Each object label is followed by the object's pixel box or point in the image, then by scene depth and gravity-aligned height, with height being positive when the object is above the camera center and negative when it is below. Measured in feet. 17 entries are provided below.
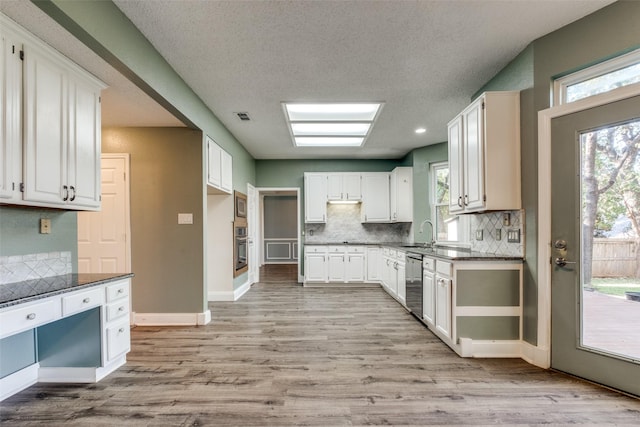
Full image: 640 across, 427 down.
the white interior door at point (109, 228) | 11.58 -0.61
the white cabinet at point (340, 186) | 19.66 +1.80
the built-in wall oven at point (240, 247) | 15.74 -1.98
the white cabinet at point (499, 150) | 8.47 +1.83
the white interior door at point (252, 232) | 18.75 -1.30
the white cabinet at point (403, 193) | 18.24 +1.22
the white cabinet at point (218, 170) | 12.20 +2.00
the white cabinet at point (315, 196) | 19.61 +1.12
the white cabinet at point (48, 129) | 5.65 +1.90
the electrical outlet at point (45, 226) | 7.10 -0.32
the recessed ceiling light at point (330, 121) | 11.99 +4.15
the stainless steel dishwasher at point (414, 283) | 11.32 -2.95
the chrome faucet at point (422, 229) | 16.58 -1.02
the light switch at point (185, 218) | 11.46 -0.21
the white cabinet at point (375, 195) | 19.57 +1.18
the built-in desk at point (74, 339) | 6.49 -3.13
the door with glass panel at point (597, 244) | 6.66 -0.81
